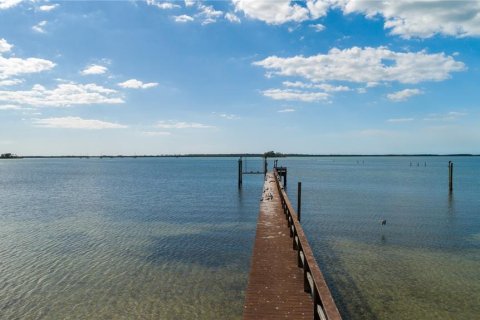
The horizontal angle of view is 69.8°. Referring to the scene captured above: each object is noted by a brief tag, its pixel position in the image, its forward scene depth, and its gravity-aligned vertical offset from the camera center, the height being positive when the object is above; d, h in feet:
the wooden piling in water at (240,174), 163.82 -9.41
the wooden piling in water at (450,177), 138.72 -8.39
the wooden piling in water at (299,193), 83.15 -9.37
